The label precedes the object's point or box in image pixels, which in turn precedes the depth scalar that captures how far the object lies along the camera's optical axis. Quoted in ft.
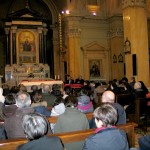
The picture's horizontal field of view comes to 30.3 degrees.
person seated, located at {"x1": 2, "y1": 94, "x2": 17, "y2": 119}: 16.39
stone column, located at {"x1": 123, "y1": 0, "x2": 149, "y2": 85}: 43.78
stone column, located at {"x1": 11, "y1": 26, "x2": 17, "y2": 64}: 69.22
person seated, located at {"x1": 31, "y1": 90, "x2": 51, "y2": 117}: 18.40
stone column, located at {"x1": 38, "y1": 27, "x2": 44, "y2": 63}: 71.82
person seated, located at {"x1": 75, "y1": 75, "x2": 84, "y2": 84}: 54.84
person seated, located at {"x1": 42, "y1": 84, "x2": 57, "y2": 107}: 24.84
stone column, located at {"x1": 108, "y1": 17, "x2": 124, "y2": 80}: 68.33
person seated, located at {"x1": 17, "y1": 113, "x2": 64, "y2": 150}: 8.69
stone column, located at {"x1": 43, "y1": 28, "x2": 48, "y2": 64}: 72.77
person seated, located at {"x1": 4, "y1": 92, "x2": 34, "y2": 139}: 14.28
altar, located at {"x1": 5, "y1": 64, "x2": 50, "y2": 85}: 67.05
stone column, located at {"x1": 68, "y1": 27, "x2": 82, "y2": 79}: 67.52
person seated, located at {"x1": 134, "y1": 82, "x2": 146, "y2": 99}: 27.40
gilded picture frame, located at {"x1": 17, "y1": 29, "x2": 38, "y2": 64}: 70.74
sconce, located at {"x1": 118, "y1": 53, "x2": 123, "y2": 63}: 68.64
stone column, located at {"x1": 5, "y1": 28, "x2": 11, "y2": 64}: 70.44
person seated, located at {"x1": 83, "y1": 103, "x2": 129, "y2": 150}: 9.37
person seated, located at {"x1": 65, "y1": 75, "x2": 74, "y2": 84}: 56.03
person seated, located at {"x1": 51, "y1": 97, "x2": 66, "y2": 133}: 17.42
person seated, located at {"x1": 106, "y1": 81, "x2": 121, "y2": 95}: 31.98
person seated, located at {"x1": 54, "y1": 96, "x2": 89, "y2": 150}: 14.32
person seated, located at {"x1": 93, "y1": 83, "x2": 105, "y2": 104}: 33.32
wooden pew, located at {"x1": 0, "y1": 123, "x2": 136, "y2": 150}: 10.81
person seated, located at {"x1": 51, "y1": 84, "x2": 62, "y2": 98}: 26.43
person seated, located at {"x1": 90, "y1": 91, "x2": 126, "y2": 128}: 16.17
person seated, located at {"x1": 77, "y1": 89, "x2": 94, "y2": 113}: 18.35
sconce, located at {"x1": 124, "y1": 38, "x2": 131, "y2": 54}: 44.14
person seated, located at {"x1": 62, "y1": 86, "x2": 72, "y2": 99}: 26.25
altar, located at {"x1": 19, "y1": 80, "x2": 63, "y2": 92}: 49.75
